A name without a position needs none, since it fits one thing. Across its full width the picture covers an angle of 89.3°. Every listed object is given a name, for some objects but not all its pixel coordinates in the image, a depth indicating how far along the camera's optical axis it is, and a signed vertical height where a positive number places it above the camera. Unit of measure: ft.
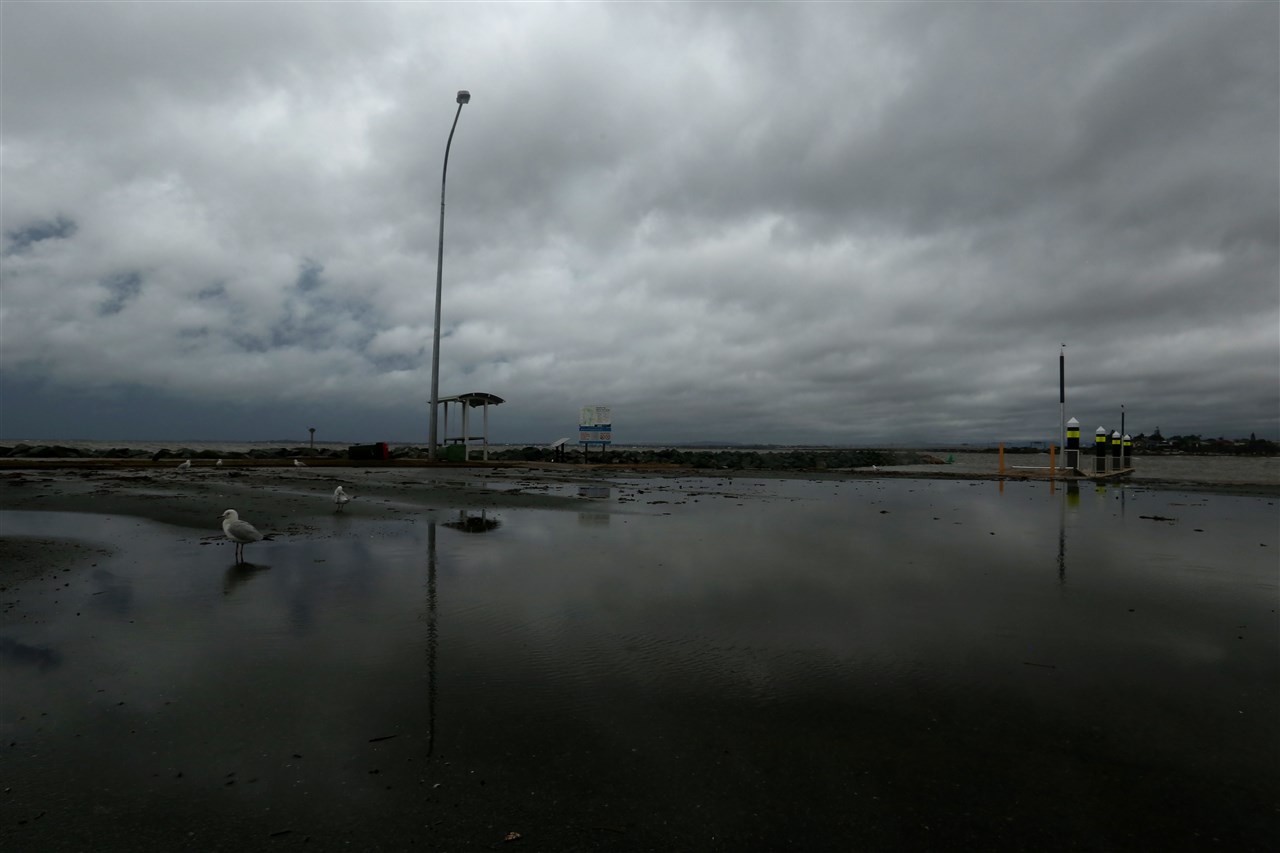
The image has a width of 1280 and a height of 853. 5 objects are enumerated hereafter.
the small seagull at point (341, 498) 43.04 -3.90
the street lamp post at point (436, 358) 99.14 +12.80
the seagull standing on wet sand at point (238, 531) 27.71 -3.96
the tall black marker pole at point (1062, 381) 84.58 +8.27
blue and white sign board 125.64 +3.06
